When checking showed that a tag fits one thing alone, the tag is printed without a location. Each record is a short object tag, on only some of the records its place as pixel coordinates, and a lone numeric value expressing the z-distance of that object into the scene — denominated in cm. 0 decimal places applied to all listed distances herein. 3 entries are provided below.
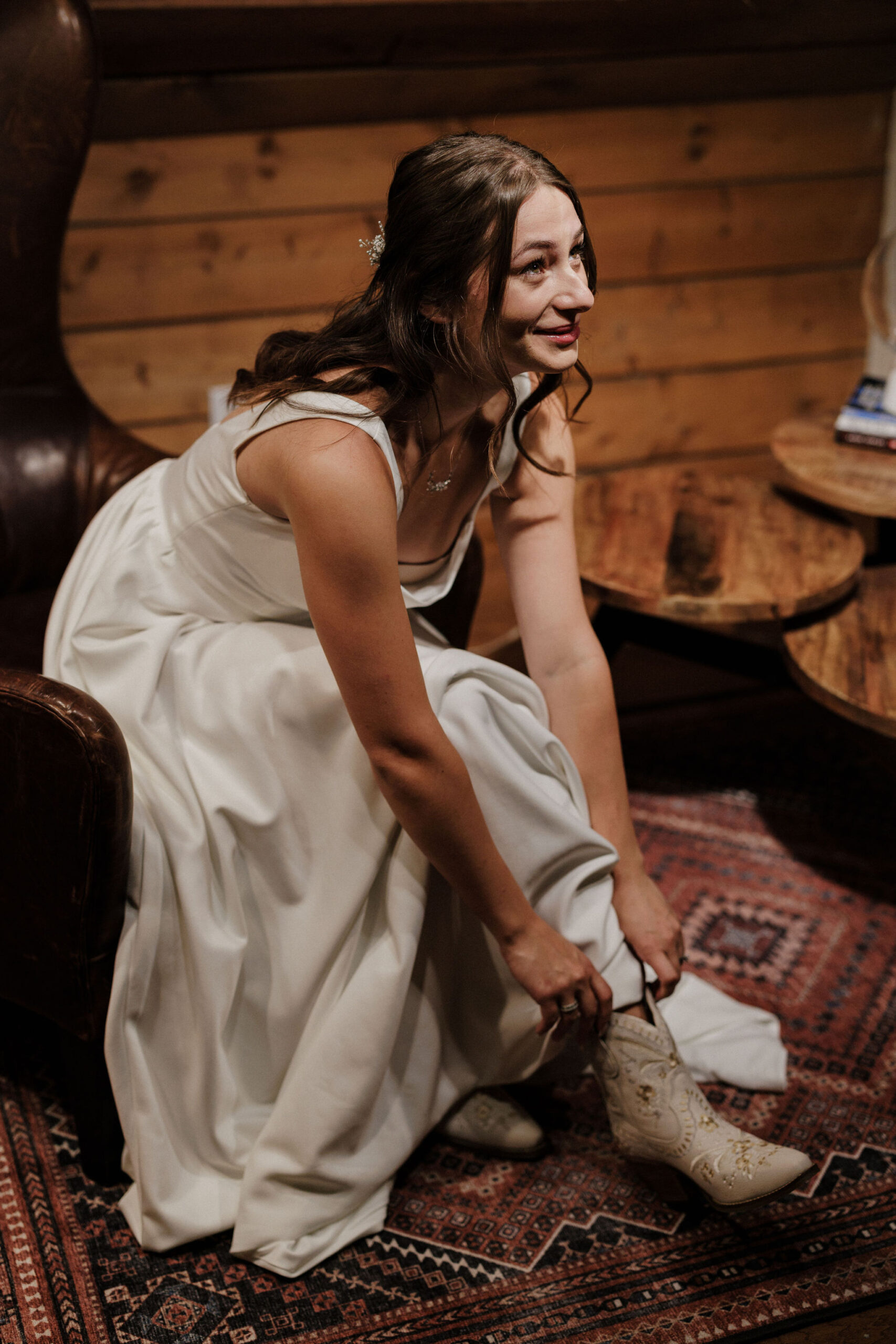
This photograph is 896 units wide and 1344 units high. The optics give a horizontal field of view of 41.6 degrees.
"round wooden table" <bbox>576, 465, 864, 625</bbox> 170
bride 112
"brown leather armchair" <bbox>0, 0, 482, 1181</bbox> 113
